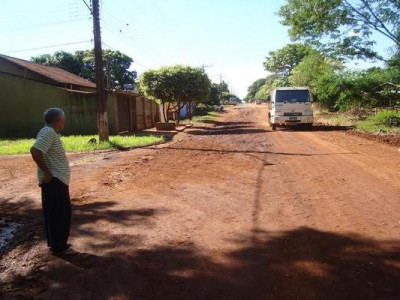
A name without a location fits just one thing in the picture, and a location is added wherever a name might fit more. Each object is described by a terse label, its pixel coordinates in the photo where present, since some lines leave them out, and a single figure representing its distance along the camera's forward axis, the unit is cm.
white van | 2167
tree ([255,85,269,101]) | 10266
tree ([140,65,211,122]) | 2708
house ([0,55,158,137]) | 2366
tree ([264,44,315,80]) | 8069
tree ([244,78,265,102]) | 14623
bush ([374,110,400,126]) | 2064
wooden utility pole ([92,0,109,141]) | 1631
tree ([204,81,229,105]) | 6482
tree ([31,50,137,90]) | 5241
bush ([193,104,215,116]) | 4984
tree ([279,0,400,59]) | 1938
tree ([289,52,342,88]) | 3218
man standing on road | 456
